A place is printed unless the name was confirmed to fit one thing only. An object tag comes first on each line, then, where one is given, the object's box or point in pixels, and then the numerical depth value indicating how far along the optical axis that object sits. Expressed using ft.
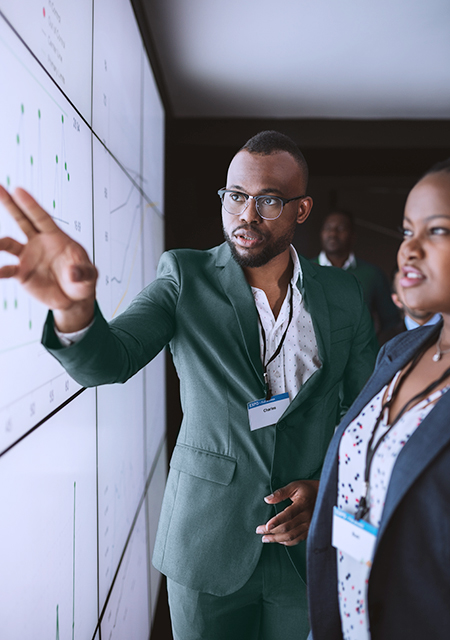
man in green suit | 4.11
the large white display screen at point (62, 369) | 2.82
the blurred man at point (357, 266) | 12.80
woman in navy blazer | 2.56
